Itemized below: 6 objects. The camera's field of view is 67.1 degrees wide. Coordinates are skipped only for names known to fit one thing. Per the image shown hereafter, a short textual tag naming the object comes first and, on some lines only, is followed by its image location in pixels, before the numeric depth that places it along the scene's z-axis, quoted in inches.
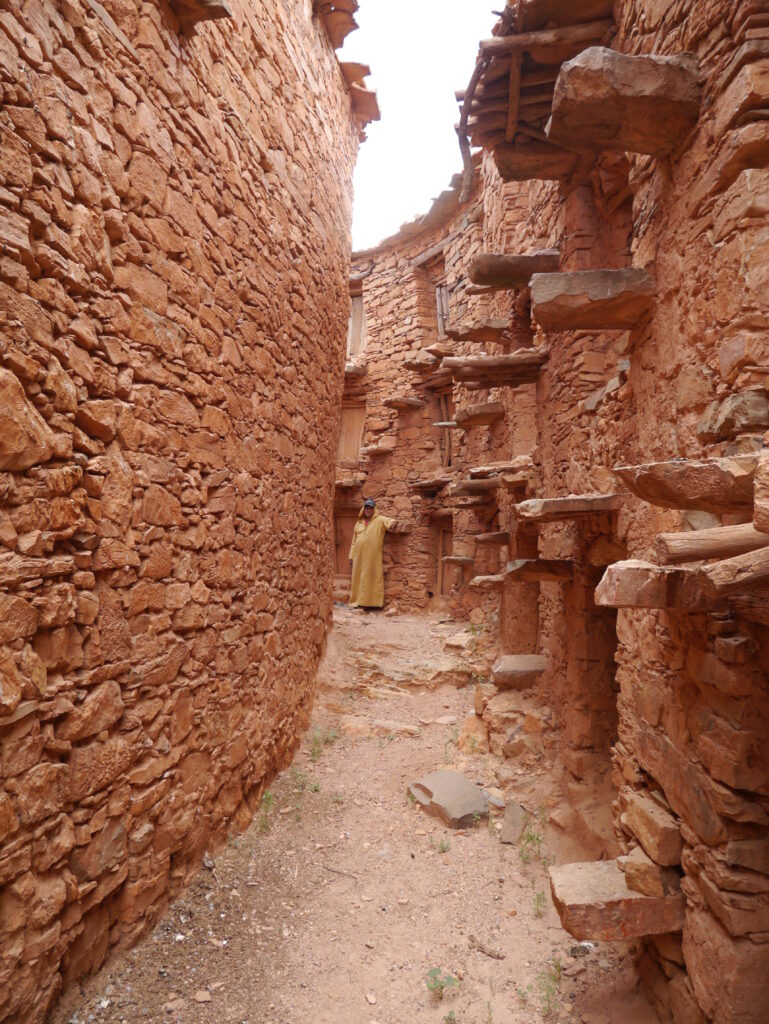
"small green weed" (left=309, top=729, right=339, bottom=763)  194.4
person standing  446.6
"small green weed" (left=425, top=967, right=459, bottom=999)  109.3
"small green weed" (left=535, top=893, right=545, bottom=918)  132.9
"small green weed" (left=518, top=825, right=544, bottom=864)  153.6
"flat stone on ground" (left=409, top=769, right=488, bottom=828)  167.3
